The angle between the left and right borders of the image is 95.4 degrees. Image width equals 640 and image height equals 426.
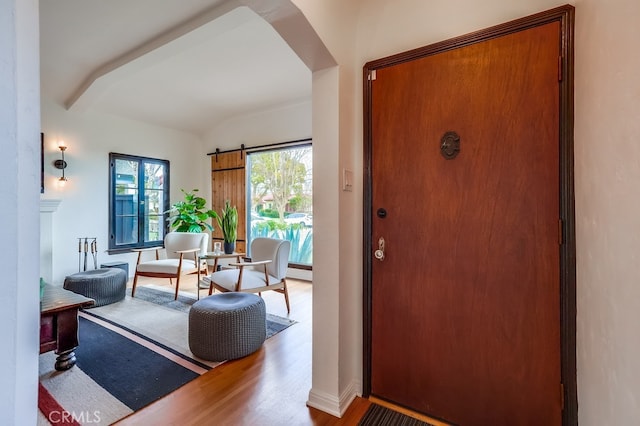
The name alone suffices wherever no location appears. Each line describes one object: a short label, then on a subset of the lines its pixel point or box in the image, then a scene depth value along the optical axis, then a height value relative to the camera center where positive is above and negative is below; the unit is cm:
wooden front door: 128 -10
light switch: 161 +18
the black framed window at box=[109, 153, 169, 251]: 452 +20
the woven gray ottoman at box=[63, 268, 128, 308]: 308 -78
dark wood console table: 188 -76
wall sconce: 391 +67
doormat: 151 -110
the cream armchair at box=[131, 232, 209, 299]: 341 -61
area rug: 161 -106
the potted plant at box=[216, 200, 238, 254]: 353 -19
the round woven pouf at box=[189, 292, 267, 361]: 208 -85
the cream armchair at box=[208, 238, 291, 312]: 280 -64
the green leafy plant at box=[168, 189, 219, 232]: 485 -5
